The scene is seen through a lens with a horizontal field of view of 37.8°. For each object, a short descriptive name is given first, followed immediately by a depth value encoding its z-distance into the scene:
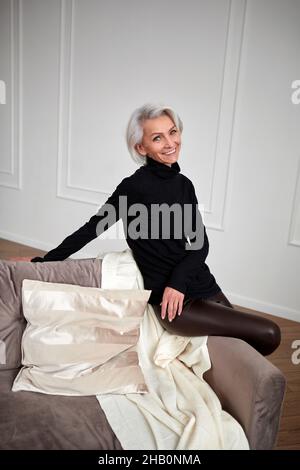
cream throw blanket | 1.18
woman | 1.55
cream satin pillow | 1.38
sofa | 1.18
